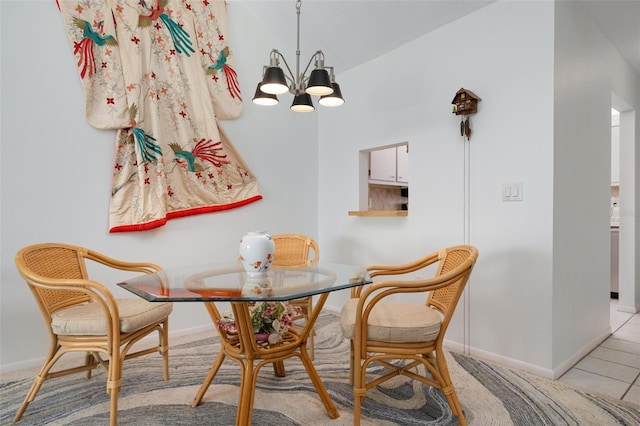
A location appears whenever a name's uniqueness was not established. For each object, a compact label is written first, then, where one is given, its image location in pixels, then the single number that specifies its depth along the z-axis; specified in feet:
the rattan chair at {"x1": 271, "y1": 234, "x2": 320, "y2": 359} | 9.16
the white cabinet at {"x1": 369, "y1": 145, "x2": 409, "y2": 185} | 12.12
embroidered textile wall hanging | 8.14
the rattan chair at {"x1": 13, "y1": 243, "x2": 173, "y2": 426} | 5.31
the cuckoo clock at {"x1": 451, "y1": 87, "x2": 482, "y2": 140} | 7.91
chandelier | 6.03
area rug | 5.58
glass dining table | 4.40
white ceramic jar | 5.83
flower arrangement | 5.89
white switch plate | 7.40
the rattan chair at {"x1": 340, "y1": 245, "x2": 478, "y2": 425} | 5.14
